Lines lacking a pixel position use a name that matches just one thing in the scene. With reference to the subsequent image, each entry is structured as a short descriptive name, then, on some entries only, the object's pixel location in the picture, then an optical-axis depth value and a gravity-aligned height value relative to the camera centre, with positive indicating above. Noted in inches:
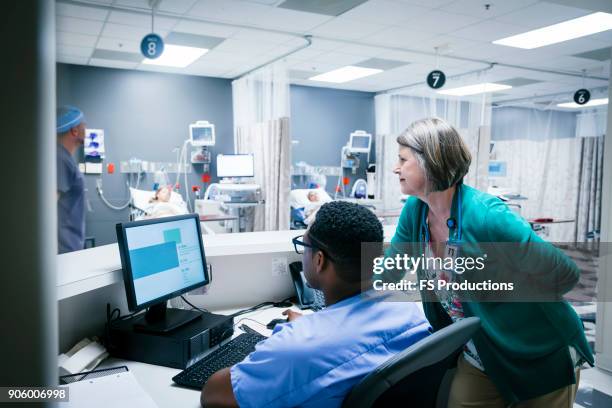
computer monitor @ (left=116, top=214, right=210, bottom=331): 58.5 -12.9
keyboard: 52.8 -23.3
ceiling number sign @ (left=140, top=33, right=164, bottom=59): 161.8 +41.5
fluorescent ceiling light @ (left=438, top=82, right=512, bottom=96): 302.4 +54.4
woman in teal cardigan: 52.2 -15.7
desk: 49.6 -24.4
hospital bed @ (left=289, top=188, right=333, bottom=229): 235.5 -18.0
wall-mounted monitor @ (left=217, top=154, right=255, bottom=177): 232.5 +1.7
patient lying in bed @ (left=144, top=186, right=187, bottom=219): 176.0 -14.8
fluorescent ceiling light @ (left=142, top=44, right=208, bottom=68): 212.0 +53.0
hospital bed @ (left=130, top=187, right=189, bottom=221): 176.6 -15.7
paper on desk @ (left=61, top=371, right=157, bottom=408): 46.9 -23.2
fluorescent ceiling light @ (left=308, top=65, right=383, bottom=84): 259.5 +55.1
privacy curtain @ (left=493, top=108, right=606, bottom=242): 267.1 -3.7
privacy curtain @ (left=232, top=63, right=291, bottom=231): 205.6 +14.4
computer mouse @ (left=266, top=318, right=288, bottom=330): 72.5 -23.7
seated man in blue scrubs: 37.4 -13.8
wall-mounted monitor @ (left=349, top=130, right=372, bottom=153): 303.7 +18.2
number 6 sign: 269.4 +44.0
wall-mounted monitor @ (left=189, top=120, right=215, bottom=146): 255.1 +18.5
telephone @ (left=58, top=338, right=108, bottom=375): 55.2 -23.0
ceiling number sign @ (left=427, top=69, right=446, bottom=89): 218.8 +42.8
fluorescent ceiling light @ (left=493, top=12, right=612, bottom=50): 173.3 +55.9
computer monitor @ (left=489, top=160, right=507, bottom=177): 313.4 +2.7
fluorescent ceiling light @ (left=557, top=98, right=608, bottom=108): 347.3 +53.8
